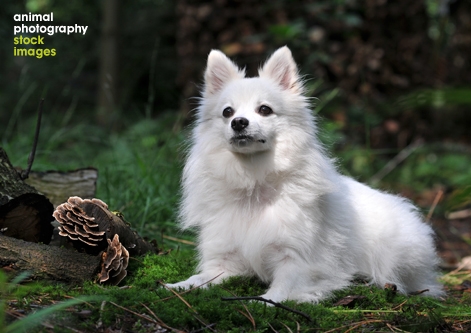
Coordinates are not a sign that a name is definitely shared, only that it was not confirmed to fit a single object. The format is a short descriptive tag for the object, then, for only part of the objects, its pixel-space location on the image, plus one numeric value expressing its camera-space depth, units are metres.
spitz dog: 3.37
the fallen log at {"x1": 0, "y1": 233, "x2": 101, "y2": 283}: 2.95
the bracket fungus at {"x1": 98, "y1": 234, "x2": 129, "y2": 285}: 3.18
